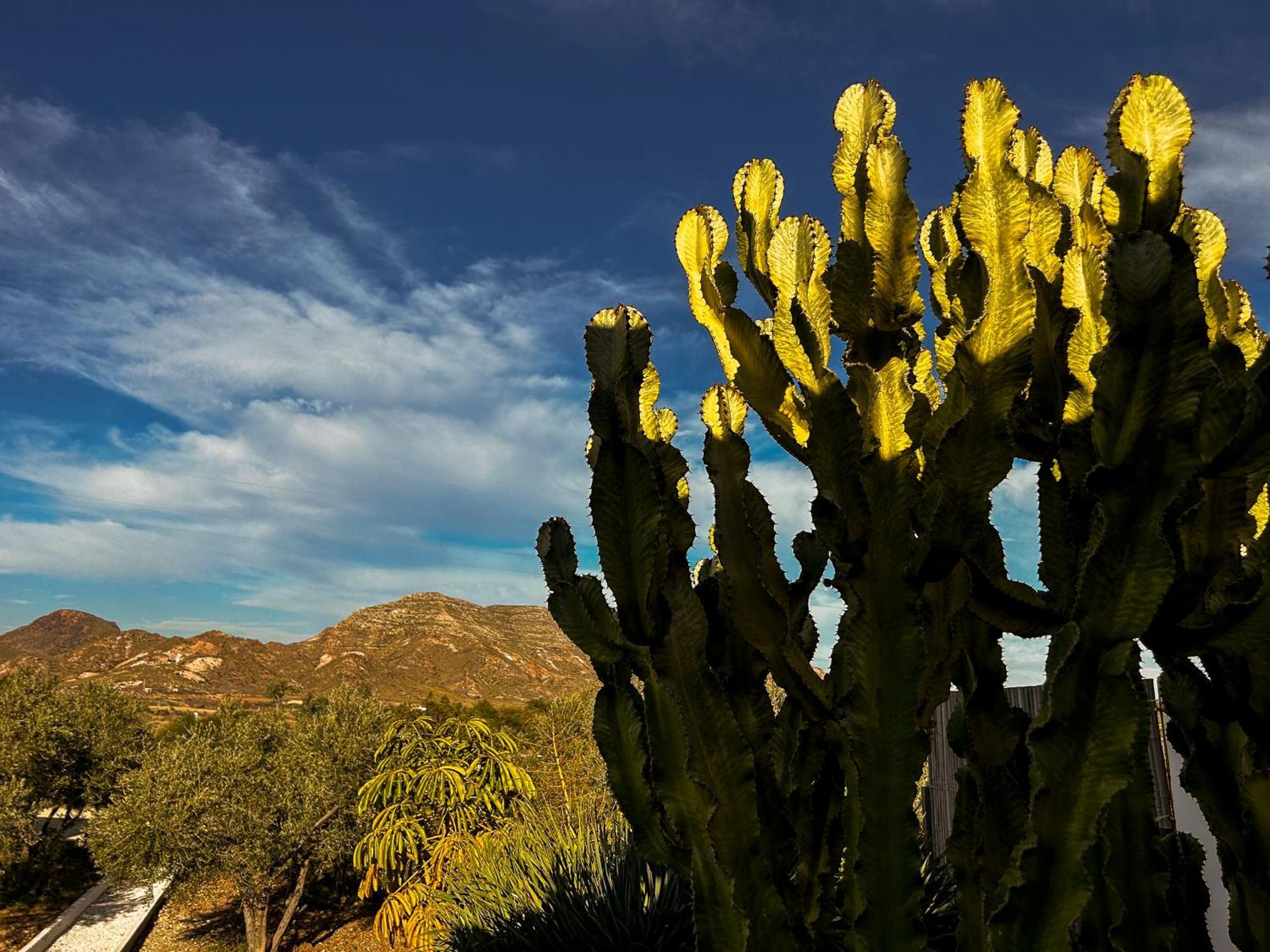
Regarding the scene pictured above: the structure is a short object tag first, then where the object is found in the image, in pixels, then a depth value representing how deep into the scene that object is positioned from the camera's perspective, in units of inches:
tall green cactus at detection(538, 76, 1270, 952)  77.8
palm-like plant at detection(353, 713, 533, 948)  423.5
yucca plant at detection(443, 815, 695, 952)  193.2
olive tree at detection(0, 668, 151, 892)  810.8
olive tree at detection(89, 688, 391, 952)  624.4
